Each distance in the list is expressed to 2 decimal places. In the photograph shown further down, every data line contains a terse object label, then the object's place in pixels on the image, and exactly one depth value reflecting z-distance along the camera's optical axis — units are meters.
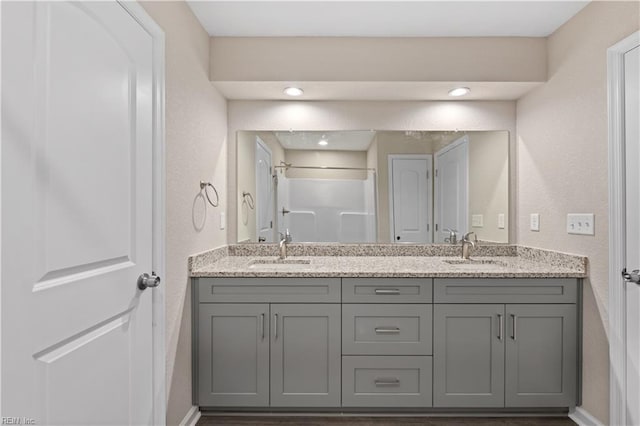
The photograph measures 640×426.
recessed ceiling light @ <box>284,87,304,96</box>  2.42
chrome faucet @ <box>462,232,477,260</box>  2.59
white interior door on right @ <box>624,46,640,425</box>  1.68
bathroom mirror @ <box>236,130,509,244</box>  2.67
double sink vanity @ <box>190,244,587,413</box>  2.00
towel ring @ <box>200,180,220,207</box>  2.14
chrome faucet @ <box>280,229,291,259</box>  2.58
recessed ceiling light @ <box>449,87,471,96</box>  2.41
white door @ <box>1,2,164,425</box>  0.90
